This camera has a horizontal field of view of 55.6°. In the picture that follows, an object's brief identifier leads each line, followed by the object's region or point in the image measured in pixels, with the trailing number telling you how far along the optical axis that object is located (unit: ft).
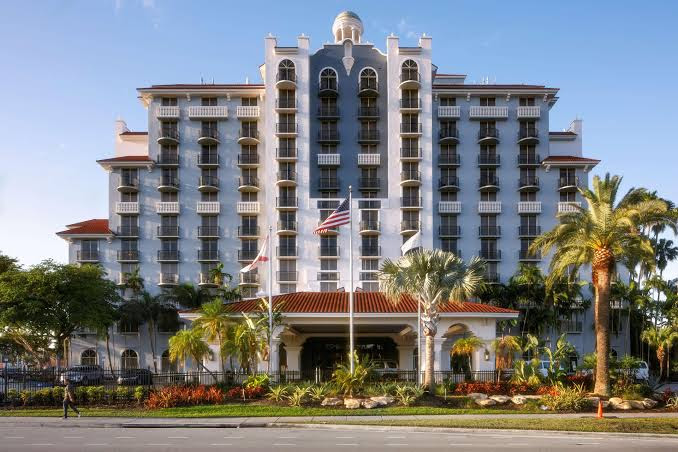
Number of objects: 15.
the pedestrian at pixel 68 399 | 88.53
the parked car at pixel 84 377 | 120.71
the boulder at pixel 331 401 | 96.37
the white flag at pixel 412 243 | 109.81
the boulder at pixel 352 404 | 94.84
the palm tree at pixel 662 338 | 167.84
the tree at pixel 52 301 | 164.04
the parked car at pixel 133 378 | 129.08
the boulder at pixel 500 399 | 98.32
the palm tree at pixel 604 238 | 104.47
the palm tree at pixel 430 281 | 105.70
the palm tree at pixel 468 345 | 126.93
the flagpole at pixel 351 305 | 104.73
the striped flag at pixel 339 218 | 108.88
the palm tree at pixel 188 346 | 113.80
